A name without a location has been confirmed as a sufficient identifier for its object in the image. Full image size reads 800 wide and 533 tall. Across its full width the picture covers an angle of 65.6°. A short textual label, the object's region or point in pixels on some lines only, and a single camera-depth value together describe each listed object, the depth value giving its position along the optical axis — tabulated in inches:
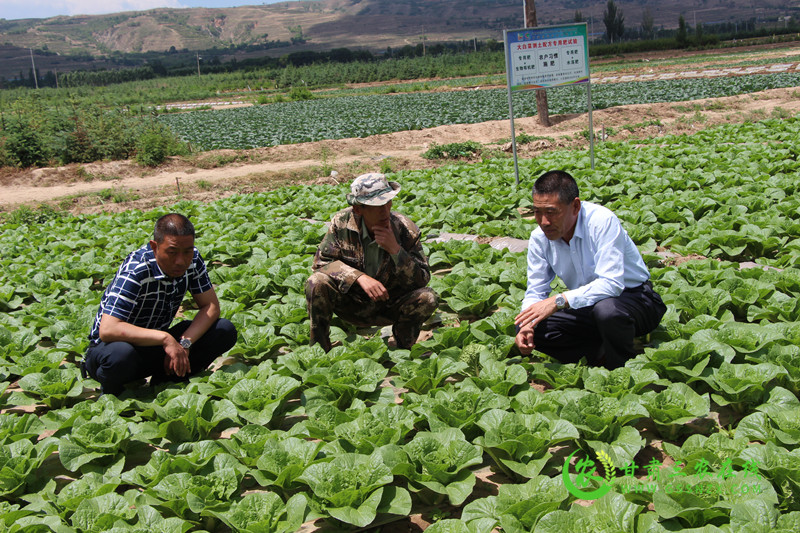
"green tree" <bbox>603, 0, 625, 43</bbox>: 3125.0
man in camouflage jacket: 164.4
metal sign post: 348.5
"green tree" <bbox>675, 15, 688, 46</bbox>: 2328.7
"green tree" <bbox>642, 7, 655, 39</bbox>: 3475.9
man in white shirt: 135.0
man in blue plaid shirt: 139.4
